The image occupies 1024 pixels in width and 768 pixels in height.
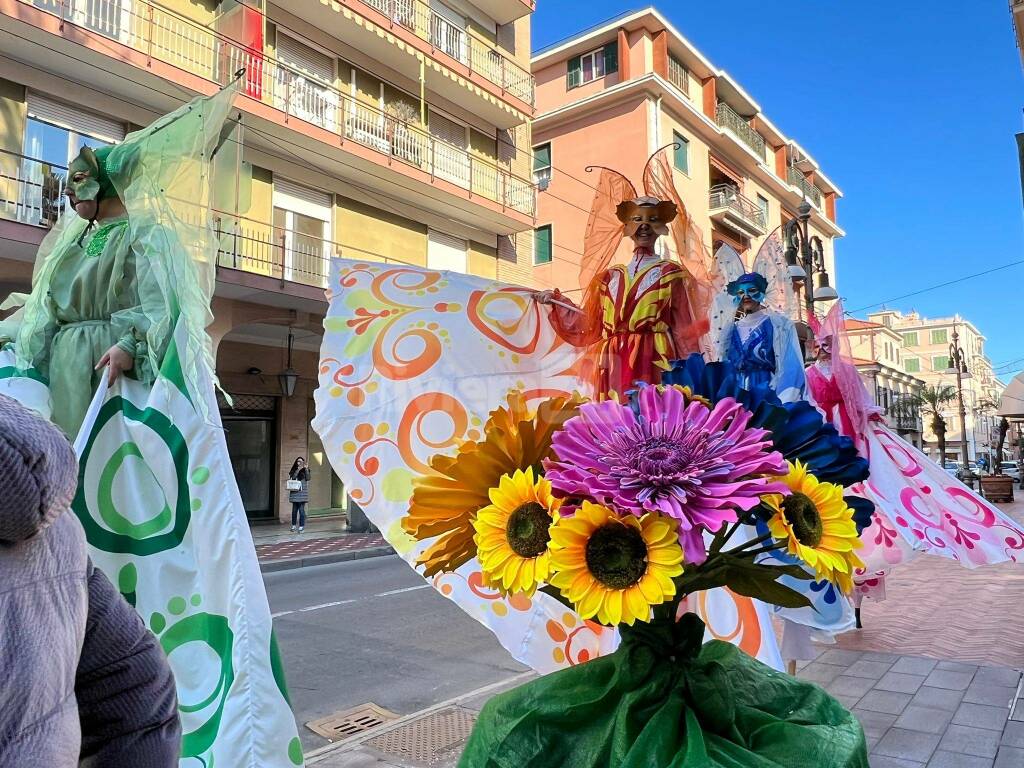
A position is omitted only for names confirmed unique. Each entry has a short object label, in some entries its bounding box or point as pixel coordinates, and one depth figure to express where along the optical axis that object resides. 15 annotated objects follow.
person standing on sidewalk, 12.99
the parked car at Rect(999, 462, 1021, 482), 36.27
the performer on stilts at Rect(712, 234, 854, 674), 3.14
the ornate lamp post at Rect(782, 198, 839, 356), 8.66
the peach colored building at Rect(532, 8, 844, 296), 20.92
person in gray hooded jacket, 0.70
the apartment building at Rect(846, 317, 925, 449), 40.94
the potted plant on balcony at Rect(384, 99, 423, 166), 14.16
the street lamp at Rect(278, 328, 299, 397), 14.04
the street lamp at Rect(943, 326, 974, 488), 27.69
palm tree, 41.47
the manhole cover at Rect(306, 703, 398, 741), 3.40
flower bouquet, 0.96
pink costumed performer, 2.84
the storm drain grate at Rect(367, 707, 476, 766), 3.02
